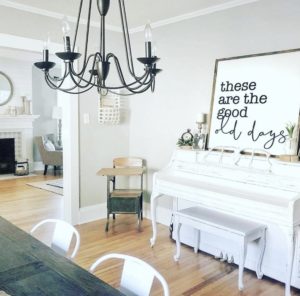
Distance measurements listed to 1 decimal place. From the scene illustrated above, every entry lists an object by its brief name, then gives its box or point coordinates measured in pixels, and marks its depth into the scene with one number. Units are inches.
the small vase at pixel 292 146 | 104.7
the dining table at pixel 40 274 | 48.7
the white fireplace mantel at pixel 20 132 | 266.5
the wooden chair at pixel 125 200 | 145.6
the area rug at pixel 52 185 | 217.6
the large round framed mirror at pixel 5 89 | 264.5
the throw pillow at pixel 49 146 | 269.9
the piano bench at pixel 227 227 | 98.7
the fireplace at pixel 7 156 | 267.7
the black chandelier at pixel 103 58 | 57.2
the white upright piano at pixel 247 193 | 93.7
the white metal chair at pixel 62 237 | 72.0
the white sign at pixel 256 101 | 109.3
